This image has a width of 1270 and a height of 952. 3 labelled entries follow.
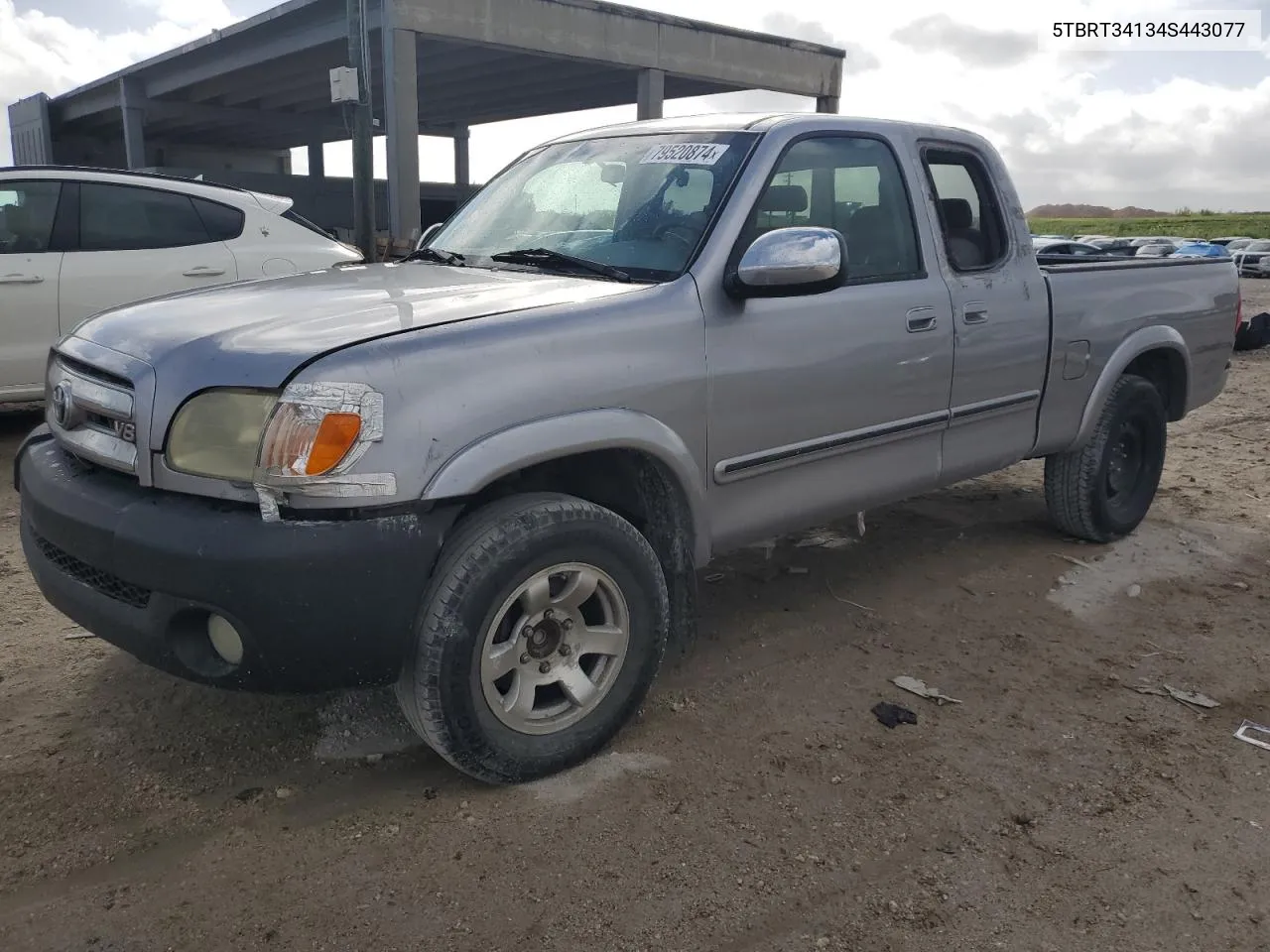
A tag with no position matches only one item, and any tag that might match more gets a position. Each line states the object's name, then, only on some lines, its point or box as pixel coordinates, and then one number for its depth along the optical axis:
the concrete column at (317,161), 33.41
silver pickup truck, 2.46
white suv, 6.32
